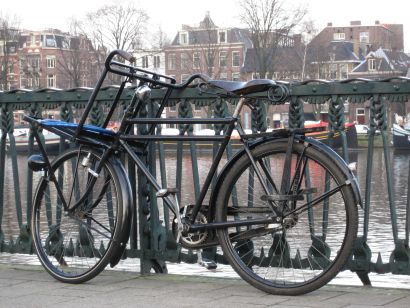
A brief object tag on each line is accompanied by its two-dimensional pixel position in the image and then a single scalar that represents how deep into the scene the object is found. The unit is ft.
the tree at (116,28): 224.53
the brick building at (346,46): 240.73
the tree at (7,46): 220.43
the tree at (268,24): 214.48
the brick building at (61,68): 227.20
